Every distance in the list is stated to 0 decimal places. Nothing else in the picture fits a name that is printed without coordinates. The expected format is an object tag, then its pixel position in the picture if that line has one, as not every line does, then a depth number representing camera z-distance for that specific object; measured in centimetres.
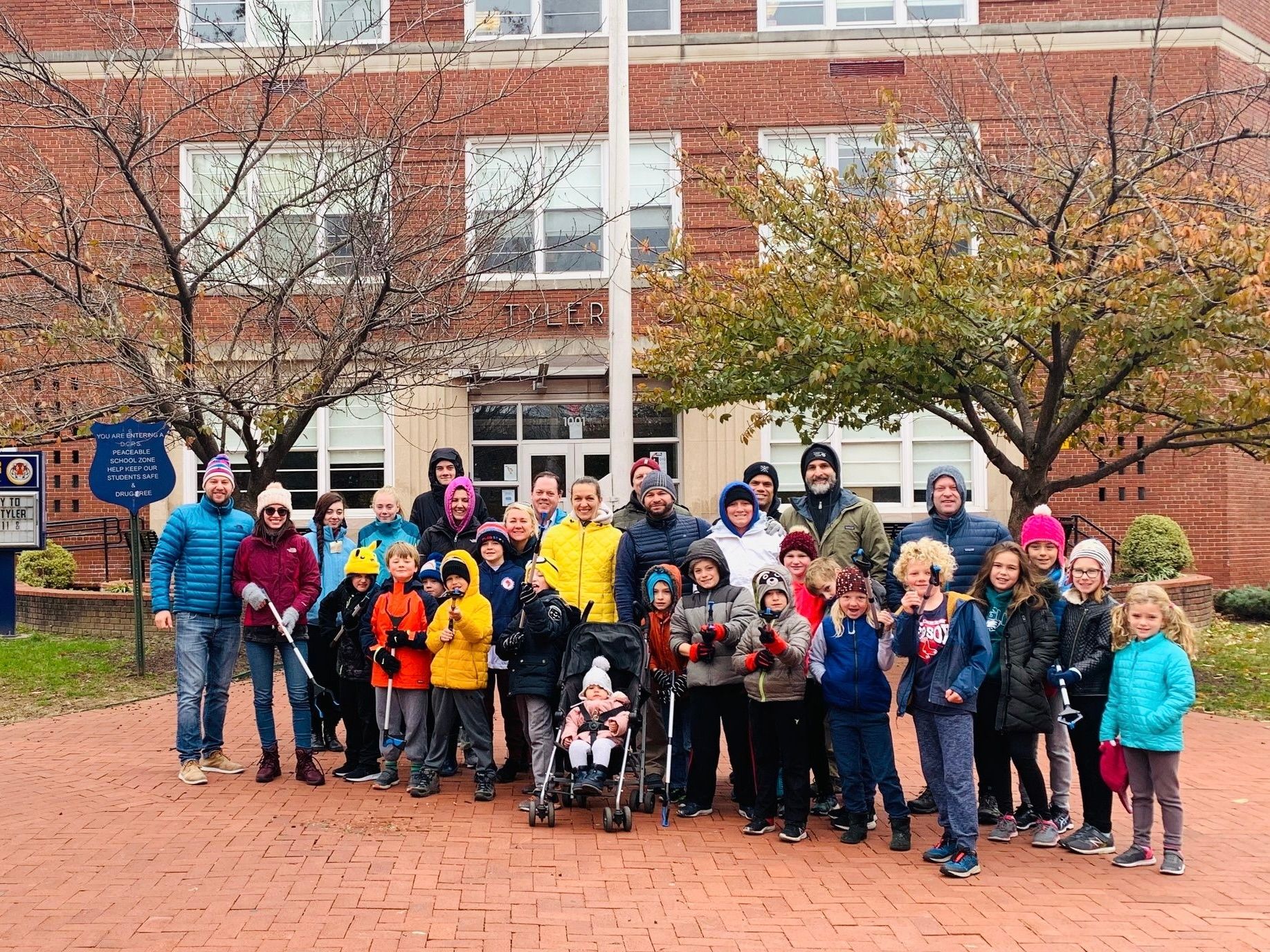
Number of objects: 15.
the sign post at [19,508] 1544
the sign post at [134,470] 1256
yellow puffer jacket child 778
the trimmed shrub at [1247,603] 1692
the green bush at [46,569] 1745
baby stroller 742
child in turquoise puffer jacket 640
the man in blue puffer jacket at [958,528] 752
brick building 1761
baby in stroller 720
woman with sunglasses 821
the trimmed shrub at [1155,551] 1661
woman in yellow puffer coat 789
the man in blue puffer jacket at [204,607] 816
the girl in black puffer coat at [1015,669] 686
